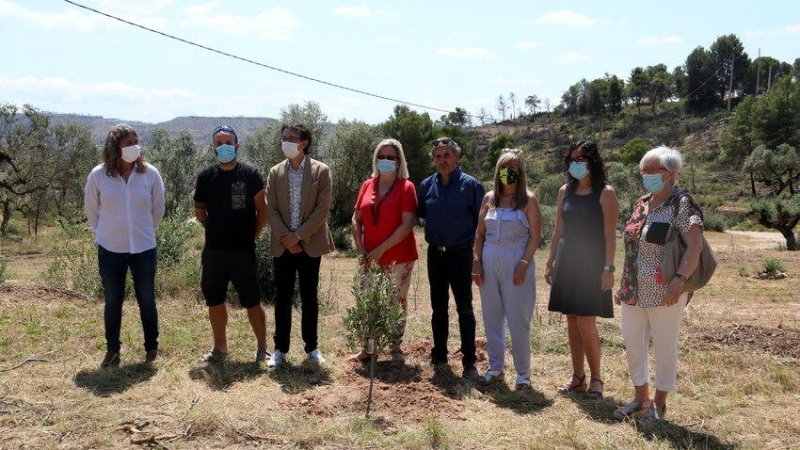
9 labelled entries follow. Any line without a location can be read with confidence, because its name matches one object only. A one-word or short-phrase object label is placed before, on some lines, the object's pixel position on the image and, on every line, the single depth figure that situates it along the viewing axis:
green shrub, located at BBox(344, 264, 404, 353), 4.29
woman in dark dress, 4.51
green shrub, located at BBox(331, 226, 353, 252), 21.14
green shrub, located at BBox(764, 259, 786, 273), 13.52
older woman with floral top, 3.93
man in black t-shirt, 5.14
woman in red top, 5.14
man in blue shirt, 5.01
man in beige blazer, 5.14
